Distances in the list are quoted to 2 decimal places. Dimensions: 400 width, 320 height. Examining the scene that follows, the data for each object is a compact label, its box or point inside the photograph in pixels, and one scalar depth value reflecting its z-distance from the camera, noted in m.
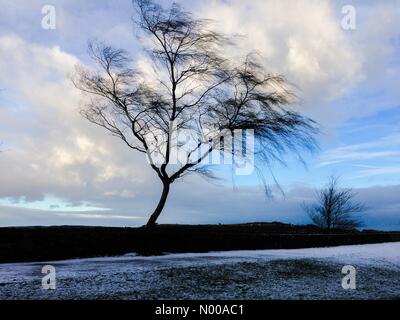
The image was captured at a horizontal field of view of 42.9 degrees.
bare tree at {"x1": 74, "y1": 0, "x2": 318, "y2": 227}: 24.88
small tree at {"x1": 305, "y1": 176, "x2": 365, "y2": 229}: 42.88
